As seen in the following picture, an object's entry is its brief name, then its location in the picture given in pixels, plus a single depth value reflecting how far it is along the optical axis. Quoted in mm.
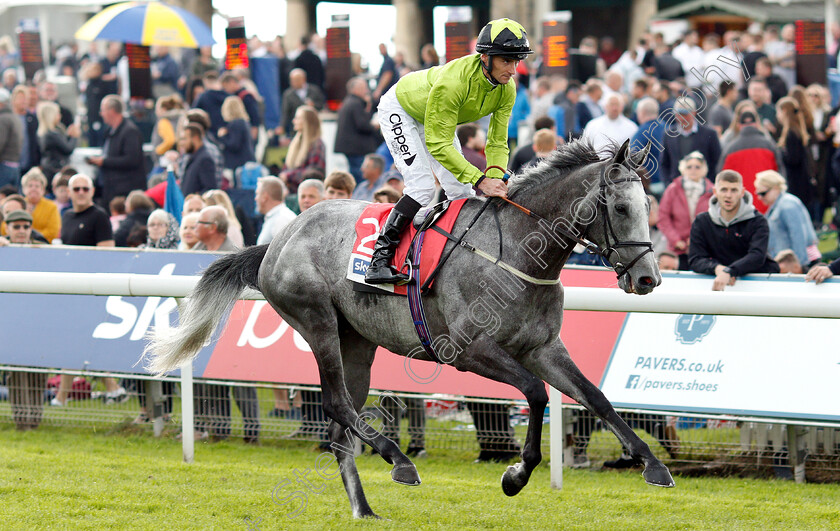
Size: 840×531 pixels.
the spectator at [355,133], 24672
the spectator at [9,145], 25016
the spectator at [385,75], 32184
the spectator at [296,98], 31937
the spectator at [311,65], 35812
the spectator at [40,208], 19750
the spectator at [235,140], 24812
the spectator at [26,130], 26844
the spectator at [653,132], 19469
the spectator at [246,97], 29641
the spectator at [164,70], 40625
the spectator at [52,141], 26437
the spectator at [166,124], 25078
